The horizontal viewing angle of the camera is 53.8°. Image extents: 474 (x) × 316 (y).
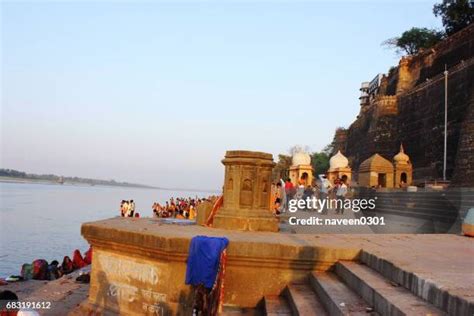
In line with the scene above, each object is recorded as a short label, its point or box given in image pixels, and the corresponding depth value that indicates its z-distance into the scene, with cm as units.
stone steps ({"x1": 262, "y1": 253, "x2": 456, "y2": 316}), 342
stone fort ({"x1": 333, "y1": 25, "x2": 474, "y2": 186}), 2569
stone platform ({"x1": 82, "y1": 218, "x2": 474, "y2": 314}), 536
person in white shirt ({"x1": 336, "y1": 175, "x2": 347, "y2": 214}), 1452
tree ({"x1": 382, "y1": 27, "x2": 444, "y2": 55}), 5415
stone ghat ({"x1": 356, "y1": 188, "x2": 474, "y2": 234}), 1147
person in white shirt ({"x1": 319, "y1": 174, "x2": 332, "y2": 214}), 1556
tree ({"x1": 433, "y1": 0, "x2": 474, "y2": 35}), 4222
